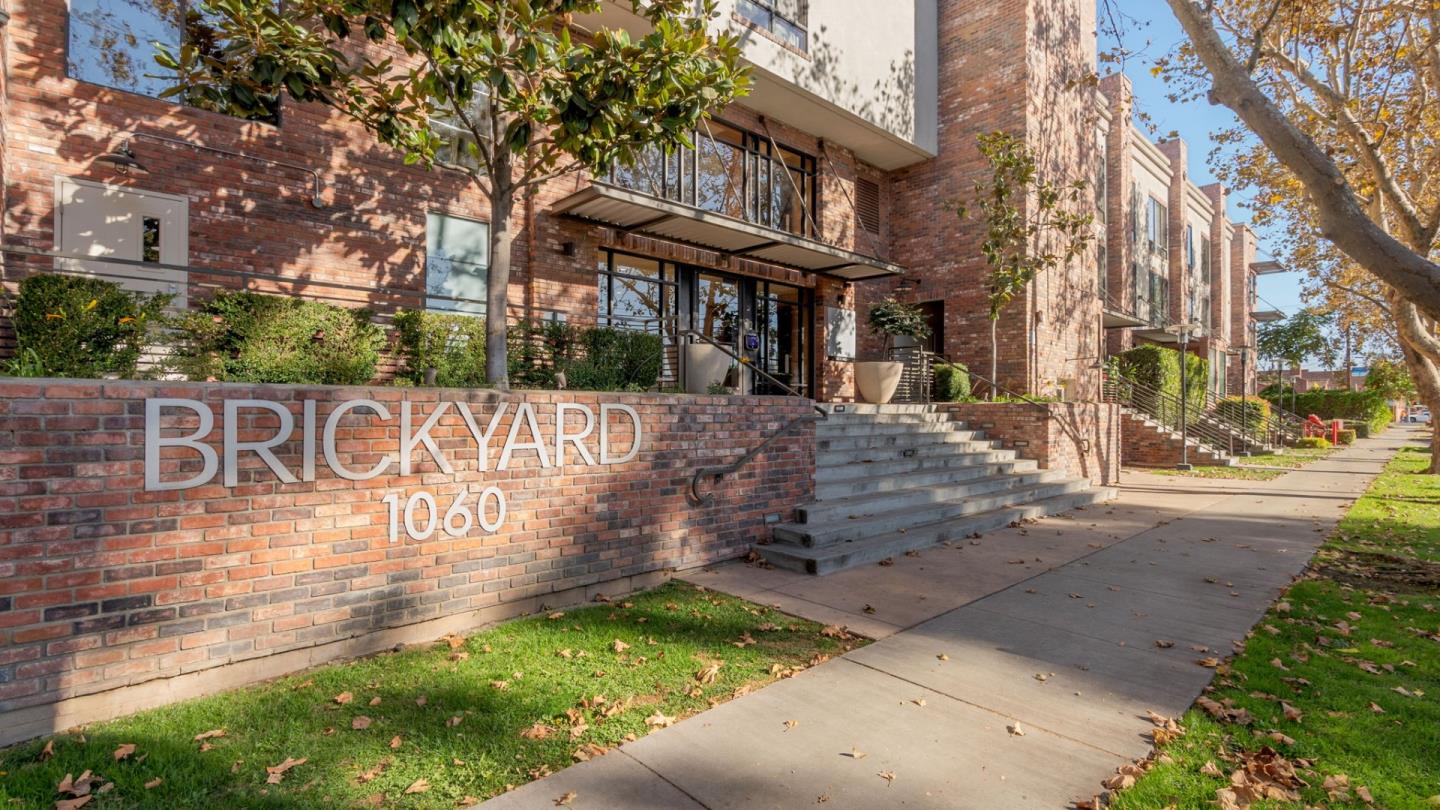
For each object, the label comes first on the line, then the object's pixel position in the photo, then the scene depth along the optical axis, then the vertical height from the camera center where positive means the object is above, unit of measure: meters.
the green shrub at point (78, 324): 4.96 +0.61
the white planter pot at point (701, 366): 8.20 +0.51
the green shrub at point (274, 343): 5.73 +0.58
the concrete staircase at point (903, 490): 6.70 -1.07
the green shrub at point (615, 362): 7.11 +0.52
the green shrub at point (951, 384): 13.68 +0.50
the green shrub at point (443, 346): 7.30 +0.68
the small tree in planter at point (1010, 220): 12.84 +3.77
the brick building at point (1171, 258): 22.42 +6.42
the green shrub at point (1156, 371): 19.52 +1.16
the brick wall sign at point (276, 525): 3.17 -0.71
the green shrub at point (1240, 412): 22.19 -0.08
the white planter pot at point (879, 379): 12.15 +0.54
